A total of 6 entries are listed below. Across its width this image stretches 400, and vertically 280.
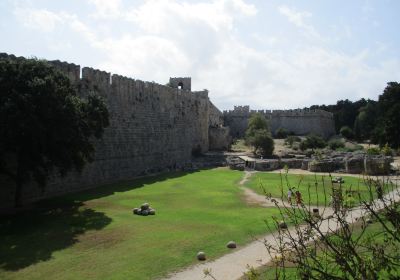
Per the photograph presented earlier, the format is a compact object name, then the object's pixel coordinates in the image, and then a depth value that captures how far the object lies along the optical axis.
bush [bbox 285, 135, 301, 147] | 44.77
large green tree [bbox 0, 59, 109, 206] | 13.17
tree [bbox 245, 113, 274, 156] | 36.94
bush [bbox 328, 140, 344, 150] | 44.14
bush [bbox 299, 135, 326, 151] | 41.28
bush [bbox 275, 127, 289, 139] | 52.50
